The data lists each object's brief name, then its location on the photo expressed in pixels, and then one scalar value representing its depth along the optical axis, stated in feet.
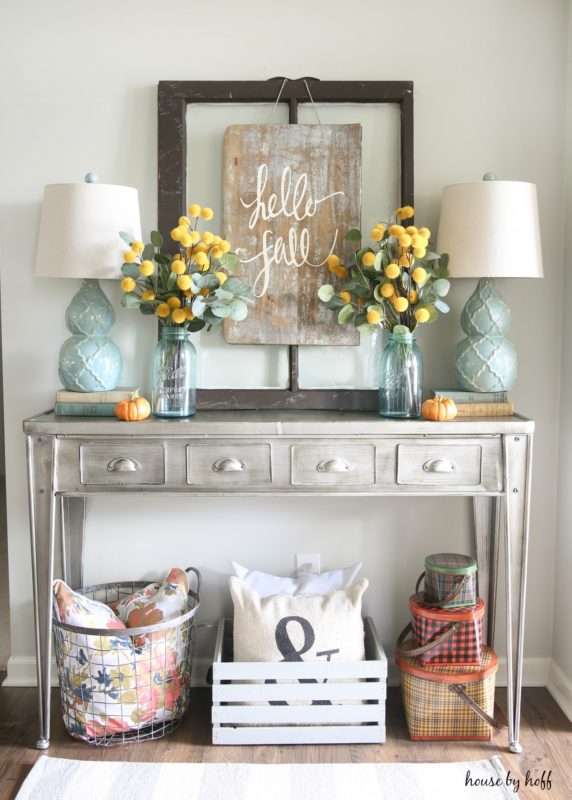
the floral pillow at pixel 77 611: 7.91
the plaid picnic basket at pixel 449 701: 8.00
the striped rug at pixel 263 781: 7.13
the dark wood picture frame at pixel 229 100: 8.57
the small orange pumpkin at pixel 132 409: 7.86
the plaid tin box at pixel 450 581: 8.11
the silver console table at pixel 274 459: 7.66
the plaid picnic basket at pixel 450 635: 8.02
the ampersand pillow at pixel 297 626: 7.96
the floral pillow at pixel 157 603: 8.14
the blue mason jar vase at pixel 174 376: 8.11
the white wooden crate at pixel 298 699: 7.86
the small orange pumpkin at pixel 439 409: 7.82
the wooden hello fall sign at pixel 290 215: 8.64
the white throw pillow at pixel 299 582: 8.68
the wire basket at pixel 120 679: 7.80
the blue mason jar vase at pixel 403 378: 8.14
